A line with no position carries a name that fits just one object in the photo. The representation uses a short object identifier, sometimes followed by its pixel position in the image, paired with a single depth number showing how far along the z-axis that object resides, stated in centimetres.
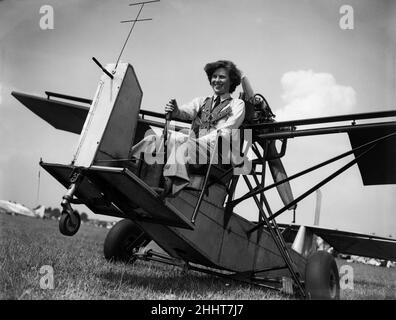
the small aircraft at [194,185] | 384
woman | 390
